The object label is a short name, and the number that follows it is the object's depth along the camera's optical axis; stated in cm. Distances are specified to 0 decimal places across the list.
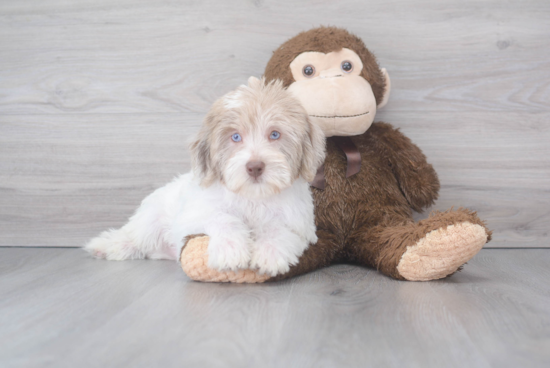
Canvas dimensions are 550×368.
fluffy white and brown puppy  142
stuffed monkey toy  179
